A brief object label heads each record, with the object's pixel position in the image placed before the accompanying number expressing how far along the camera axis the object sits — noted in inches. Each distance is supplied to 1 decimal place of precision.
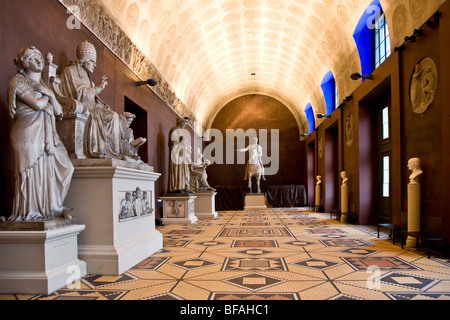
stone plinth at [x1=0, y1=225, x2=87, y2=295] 136.1
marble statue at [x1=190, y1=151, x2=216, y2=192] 521.7
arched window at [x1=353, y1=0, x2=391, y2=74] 355.6
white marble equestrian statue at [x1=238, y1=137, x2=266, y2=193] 703.6
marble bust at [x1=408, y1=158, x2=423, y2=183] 241.2
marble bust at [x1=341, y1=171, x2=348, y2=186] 433.8
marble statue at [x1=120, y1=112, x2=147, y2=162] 205.3
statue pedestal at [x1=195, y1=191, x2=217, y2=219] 498.6
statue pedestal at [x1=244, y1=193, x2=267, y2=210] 682.8
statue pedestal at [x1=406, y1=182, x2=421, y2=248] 238.1
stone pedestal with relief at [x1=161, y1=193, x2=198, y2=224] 418.9
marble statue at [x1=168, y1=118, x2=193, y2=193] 437.8
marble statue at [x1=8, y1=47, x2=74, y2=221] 141.7
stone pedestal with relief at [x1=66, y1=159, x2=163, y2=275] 166.9
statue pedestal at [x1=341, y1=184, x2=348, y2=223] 426.6
